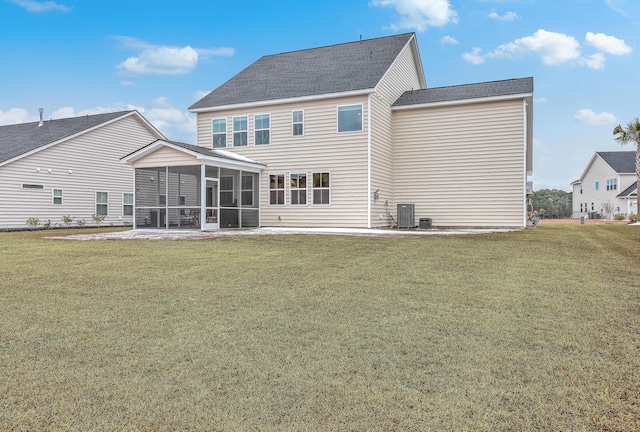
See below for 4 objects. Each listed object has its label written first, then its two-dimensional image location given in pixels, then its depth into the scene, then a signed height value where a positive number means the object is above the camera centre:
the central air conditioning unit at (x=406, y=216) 17.14 -0.41
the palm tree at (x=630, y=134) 27.55 +4.68
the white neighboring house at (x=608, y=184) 39.59 +2.12
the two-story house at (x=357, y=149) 16.34 +2.26
